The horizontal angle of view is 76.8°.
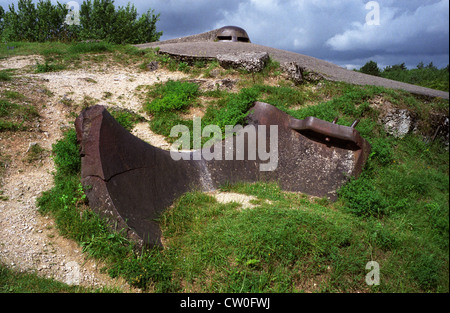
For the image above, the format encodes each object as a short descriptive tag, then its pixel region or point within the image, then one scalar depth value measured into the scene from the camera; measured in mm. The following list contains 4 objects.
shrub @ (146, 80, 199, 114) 6191
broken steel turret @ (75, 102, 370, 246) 2865
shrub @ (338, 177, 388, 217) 3424
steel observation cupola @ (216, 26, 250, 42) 12250
